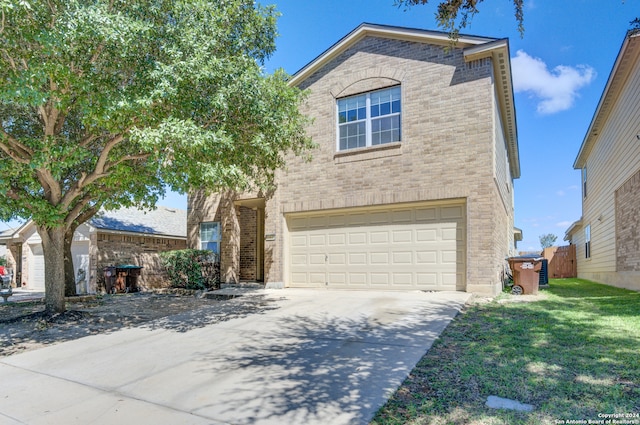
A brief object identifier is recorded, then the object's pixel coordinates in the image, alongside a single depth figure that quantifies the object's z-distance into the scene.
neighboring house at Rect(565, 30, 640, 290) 11.45
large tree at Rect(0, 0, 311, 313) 6.29
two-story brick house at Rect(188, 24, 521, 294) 10.32
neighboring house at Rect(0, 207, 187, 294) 16.19
